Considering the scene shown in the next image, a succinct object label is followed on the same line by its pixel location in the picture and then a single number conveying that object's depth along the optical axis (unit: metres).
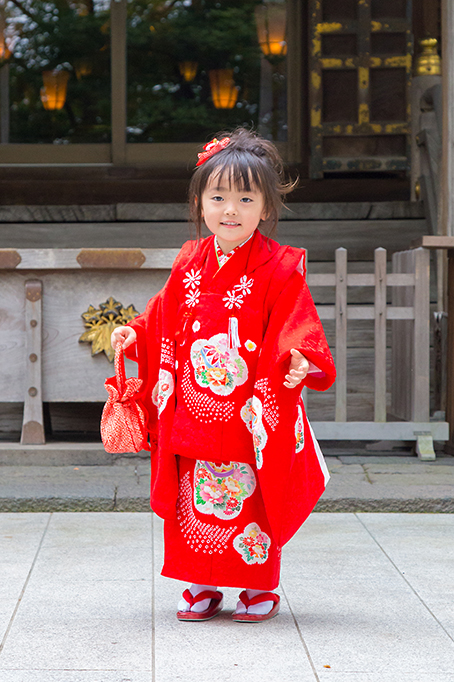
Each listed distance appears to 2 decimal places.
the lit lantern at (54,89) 7.87
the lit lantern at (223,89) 7.92
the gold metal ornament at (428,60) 6.85
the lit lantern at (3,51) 7.46
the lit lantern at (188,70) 8.08
